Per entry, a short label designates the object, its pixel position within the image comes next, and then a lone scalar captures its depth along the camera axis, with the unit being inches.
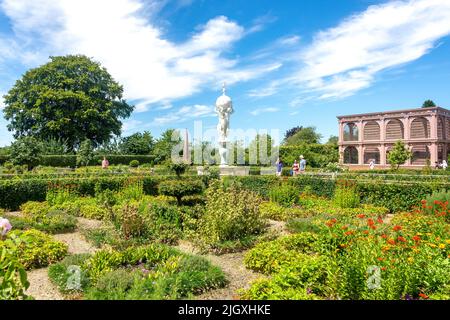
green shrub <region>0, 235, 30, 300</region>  104.0
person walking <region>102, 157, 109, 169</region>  967.9
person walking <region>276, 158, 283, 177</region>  804.6
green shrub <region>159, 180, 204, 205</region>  402.9
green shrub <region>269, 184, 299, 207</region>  464.8
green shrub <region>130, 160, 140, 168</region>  1214.9
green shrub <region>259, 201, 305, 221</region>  380.8
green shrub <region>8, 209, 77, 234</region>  315.6
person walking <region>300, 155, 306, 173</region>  906.4
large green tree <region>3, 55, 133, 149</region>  1273.4
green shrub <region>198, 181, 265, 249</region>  272.8
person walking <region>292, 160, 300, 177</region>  802.4
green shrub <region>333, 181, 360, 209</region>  438.9
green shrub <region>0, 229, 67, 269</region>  219.5
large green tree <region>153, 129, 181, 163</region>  1382.9
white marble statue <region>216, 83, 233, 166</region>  739.4
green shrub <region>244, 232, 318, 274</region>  203.3
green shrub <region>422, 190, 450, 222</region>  336.8
